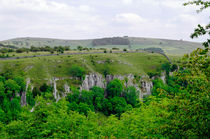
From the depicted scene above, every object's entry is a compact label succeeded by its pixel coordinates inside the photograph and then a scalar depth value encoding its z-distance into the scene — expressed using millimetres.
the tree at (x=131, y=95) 104250
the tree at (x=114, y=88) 105312
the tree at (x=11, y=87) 85788
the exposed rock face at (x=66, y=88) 99850
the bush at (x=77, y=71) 109938
